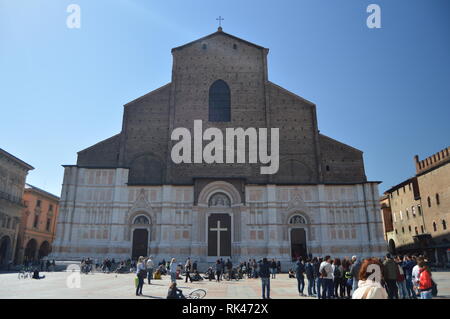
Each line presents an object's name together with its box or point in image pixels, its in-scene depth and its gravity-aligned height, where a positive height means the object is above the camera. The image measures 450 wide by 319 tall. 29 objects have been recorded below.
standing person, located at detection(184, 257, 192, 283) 18.00 -0.79
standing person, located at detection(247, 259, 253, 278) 22.12 -1.04
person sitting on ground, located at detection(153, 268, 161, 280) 18.84 -1.18
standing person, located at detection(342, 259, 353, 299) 11.39 -0.74
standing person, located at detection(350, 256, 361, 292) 9.94 -0.53
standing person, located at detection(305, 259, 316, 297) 12.04 -0.74
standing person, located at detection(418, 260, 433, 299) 7.60 -0.62
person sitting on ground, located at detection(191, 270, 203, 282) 18.65 -1.23
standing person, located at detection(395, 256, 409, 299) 10.55 -0.83
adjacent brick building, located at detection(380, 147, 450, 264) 30.75 +4.42
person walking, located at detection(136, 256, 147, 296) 11.62 -0.73
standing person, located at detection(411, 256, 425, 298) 7.97 -0.47
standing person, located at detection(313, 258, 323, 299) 12.15 -0.43
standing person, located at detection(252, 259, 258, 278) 21.93 -0.96
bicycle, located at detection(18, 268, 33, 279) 18.59 -1.16
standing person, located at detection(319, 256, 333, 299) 10.77 -0.72
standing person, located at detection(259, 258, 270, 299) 11.02 -0.65
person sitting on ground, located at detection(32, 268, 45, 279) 17.42 -1.01
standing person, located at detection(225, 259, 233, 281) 20.29 -0.89
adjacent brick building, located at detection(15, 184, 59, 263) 37.66 +3.29
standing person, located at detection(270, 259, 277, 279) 20.94 -0.82
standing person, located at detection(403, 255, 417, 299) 11.80 -0.68
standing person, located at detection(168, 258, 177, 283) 13.84 -0.56
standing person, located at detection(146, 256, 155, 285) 15.56 -0.60
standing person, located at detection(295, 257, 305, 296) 12.36 -0.67
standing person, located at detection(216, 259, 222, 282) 18.97 -0.82
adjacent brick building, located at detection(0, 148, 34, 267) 30.02 +4.55
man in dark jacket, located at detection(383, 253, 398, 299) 9.99 -0.60
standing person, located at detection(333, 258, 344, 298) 11.34 -0.63
